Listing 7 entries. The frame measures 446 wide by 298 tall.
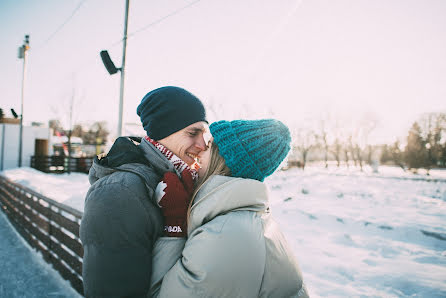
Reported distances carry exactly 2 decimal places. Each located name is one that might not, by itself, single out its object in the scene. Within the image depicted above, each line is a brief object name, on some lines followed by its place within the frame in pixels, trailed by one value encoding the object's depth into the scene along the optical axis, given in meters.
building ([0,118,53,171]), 20.27
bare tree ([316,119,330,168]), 46.61
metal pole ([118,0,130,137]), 6.45
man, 0.95
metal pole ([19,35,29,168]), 16.27
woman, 0.90
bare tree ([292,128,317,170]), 49.59
